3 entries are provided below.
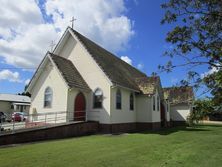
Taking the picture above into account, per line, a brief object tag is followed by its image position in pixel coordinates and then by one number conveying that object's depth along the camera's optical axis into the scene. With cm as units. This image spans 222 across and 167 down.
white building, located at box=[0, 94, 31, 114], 3785
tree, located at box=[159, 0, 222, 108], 377
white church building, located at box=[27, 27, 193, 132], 1399
